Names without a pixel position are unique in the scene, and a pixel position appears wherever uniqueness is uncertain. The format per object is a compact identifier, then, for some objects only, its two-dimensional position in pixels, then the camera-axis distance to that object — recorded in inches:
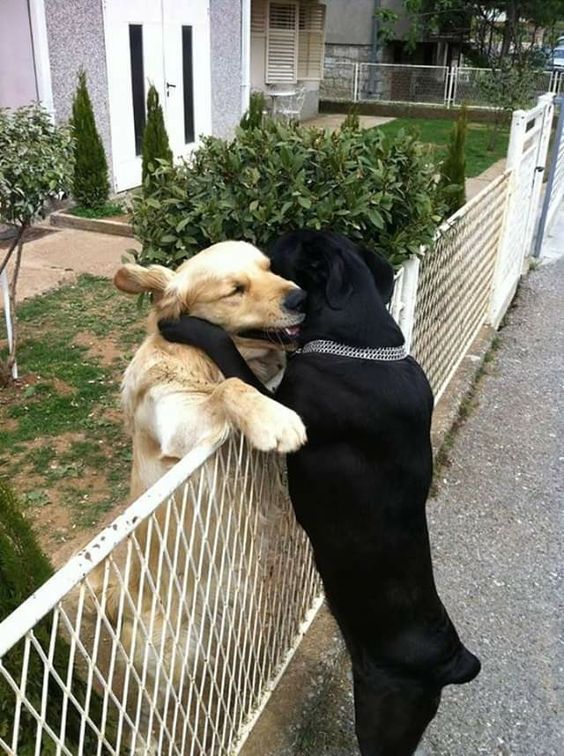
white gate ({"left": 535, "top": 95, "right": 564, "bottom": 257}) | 370.3
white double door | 407.1
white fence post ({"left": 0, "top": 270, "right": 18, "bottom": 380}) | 203.9
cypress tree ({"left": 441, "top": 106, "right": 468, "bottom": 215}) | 323.0
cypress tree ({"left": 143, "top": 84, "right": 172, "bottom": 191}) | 375.6
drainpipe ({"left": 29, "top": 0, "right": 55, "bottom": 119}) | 344.8
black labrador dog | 80.5
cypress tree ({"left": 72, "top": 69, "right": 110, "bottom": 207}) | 366.9
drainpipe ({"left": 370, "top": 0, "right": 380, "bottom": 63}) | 989.8
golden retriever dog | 75.4
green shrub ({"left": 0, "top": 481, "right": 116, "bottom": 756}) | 59.2
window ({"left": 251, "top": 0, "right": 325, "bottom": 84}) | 800.3
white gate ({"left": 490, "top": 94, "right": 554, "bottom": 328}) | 246.7
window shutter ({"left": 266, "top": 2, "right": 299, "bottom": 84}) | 810.8
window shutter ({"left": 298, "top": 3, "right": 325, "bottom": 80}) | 850.8
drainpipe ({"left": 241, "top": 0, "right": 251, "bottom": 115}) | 518.9
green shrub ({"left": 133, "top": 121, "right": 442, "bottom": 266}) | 106.3
